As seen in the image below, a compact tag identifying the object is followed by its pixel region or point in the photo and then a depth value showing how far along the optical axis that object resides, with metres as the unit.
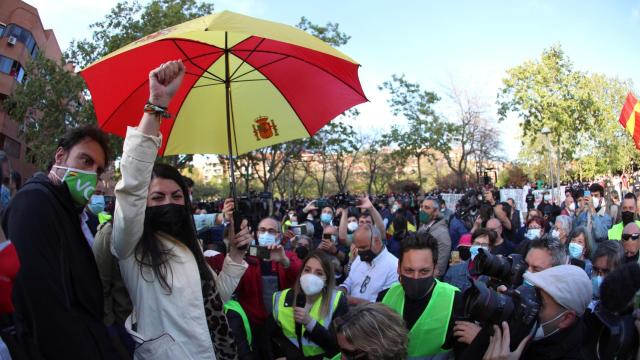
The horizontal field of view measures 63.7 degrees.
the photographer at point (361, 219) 5.45
